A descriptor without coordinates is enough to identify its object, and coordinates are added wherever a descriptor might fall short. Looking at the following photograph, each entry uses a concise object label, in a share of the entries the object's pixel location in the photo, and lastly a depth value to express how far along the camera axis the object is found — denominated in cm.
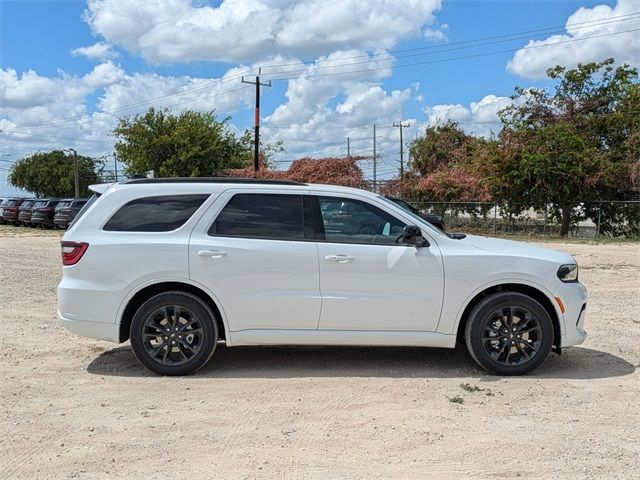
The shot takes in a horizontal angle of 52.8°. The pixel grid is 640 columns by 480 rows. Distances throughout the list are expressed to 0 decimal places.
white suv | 579
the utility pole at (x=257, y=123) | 3922
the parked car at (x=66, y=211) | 3255
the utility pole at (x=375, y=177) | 3800
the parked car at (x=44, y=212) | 3475
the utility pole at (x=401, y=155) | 4349
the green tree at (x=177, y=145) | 4831
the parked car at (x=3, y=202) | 3969
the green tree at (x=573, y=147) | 2775
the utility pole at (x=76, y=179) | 6703
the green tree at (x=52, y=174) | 8512
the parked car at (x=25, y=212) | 3650
